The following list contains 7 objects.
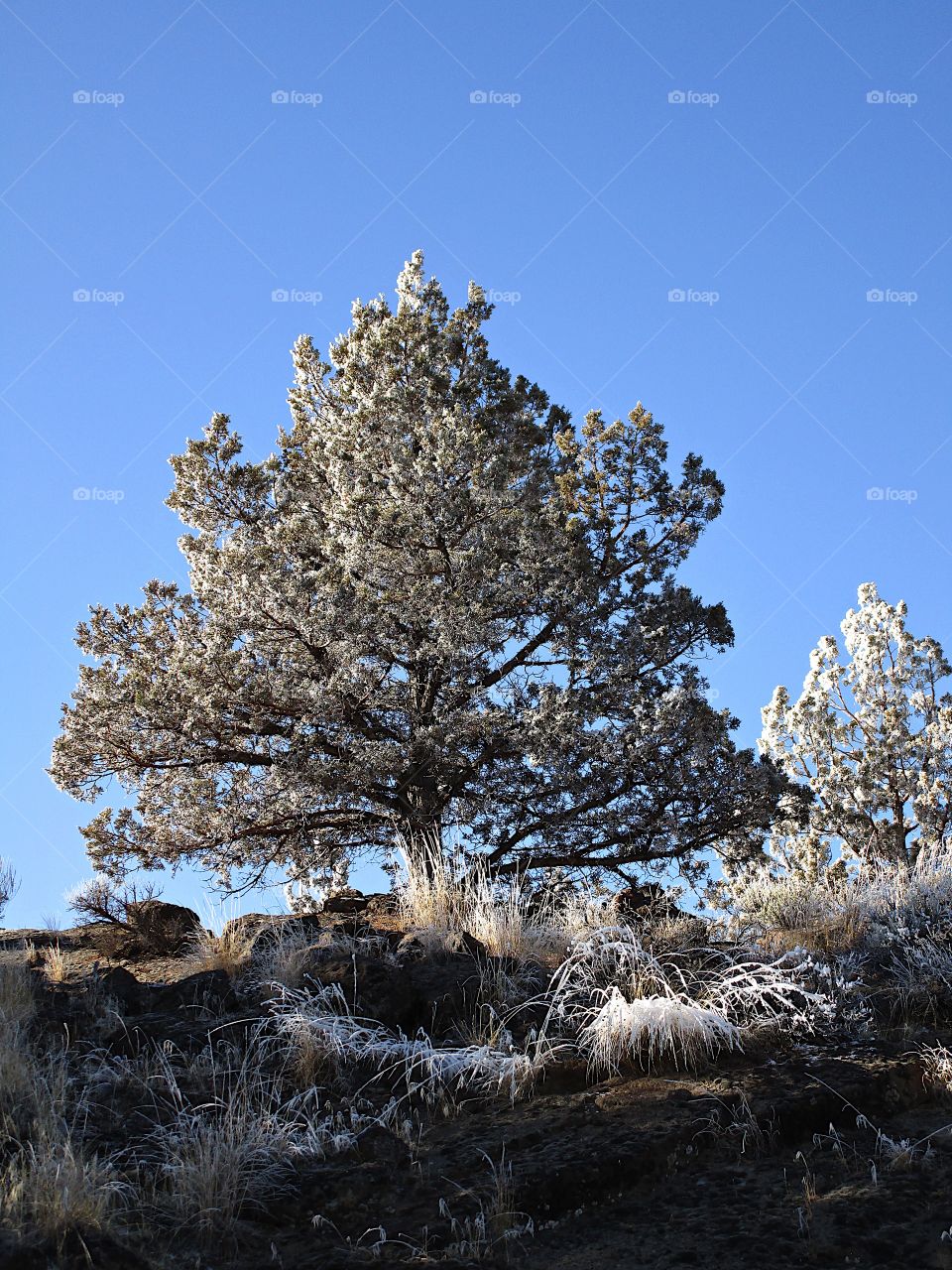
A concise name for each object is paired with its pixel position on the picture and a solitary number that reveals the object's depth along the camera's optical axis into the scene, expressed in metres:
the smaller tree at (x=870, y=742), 20.55
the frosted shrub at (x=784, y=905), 10.57
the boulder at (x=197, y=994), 8.31
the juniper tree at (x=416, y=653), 13.64
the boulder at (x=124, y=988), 8.44
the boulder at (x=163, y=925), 10.97
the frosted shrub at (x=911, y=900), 9.64
